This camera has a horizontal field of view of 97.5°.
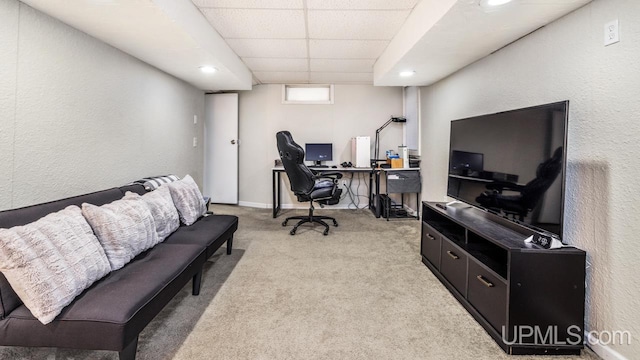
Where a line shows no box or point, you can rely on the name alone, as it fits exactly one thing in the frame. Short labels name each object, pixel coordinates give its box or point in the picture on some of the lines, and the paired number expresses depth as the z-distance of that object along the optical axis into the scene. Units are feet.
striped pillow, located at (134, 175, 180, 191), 8.36
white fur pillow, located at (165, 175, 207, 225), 8.23
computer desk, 13.96
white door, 16.05
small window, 16.33
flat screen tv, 4.96
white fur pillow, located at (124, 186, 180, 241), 7.00
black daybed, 3.86
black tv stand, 4.80
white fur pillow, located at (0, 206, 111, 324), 3.82
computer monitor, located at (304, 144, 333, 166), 15.60
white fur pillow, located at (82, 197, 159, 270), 5.38
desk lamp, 15.55
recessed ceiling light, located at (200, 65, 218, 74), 10.25
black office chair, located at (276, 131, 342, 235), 11.04
